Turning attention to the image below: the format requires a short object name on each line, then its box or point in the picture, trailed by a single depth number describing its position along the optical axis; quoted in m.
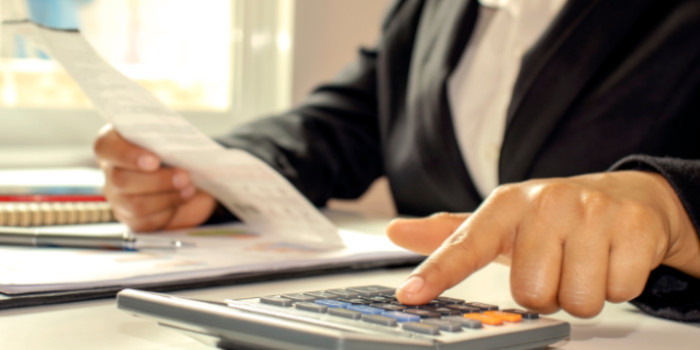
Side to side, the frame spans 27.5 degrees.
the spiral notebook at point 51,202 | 0.96
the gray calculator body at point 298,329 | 0.58
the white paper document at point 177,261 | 0.73
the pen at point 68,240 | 0.82
